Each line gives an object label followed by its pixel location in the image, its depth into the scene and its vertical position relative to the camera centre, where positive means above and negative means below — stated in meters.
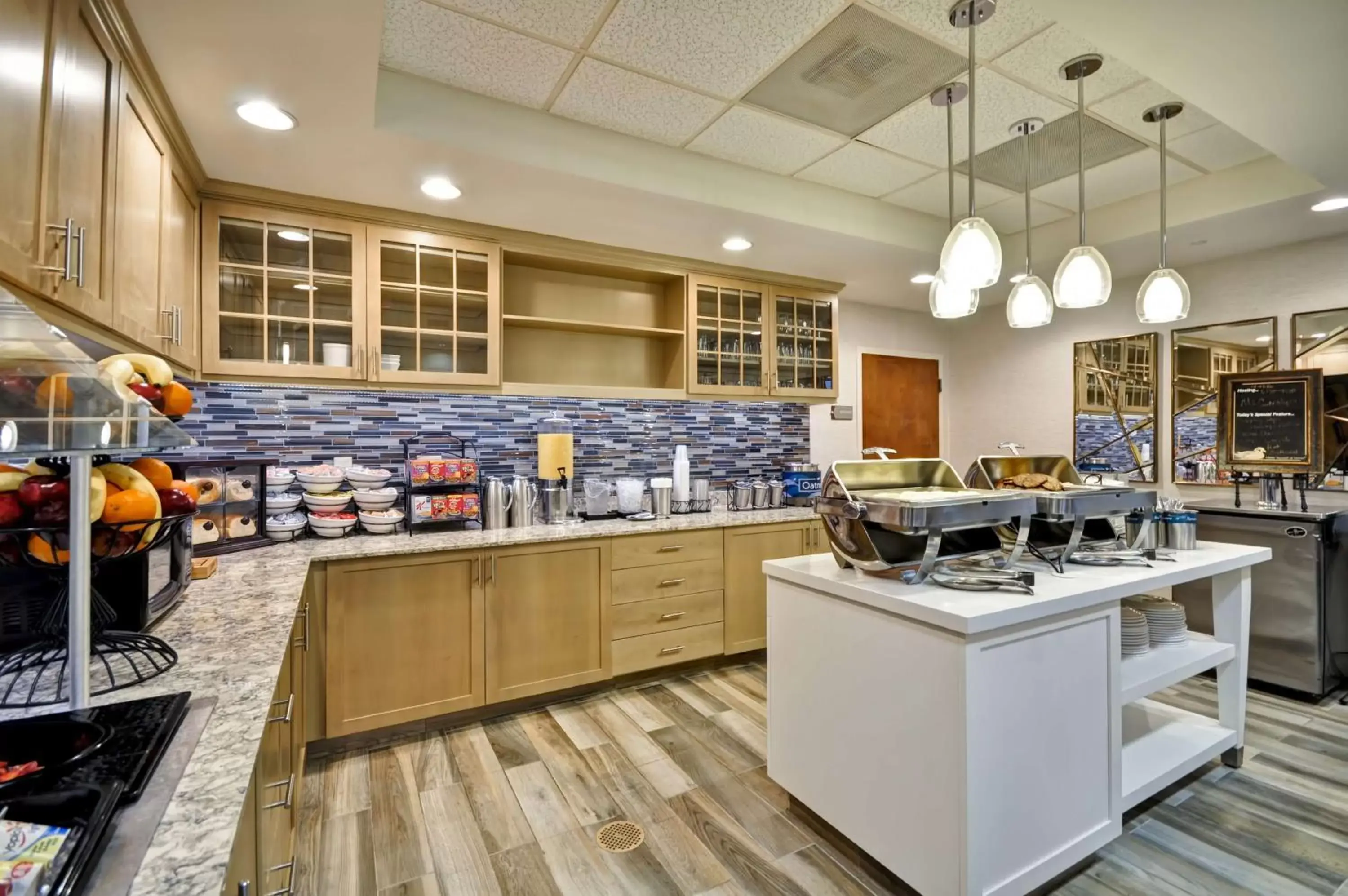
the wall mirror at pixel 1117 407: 3.94 +0.33
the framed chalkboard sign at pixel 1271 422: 3.12 +0.19
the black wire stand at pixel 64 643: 1.11 -0.39
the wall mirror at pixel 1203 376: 3.52 +0.49
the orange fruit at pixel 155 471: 1.33 -0.05
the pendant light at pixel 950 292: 2.17 +0.58
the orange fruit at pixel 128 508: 1.17 -0.11
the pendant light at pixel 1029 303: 2.31 +0.58
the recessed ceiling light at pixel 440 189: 2.54 +1.12
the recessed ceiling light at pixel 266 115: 1.96 +1.10
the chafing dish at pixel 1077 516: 1.94 -0.19
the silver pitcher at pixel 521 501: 3.18 -0.26
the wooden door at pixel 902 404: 4.82 +0.41
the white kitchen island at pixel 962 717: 1.50 -0.72
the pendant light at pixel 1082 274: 2.13 +0.64
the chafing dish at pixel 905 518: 1.66 -0.18
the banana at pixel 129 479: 1.23 -0.06
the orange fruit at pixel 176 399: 1.42 +0.12
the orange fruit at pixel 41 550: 1.12 -0.19
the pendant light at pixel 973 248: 1.78 +0.61
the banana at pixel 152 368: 1.41 +0.19
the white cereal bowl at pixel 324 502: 2.74 -0.23
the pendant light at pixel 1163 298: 2.28 +0.60
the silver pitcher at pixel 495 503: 3.12 -0.26
